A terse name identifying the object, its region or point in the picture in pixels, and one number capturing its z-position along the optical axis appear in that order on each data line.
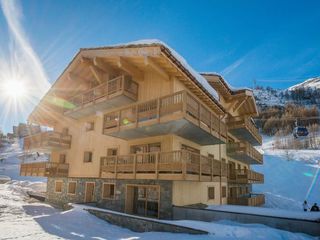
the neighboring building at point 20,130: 105.21
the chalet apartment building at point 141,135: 12.74
